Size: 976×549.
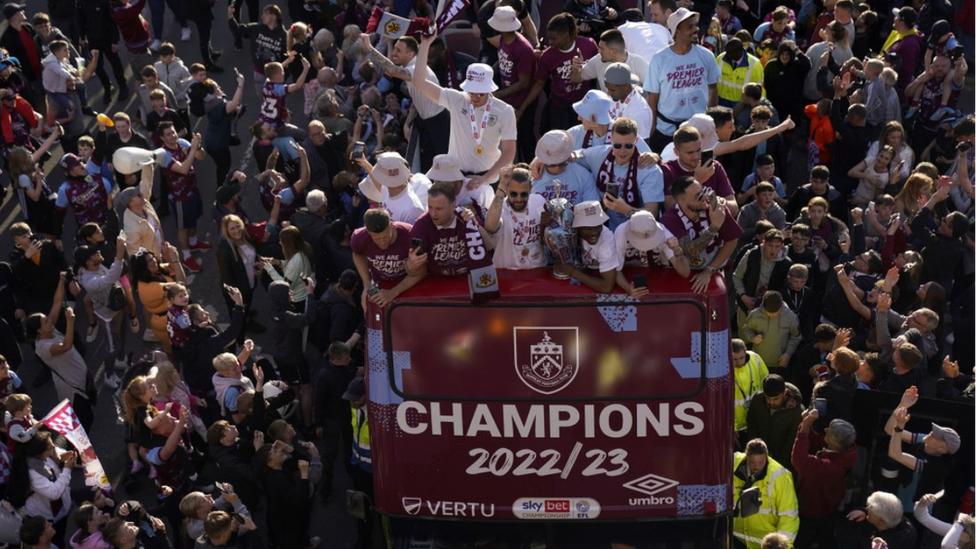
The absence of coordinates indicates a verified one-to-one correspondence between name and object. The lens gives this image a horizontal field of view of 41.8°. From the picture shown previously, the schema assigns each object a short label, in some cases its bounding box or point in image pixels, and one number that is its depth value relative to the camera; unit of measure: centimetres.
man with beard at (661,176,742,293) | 777
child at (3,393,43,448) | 966
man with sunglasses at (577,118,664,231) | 846
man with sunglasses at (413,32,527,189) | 990
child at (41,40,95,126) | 1485
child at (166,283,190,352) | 1106
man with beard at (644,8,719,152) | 1117
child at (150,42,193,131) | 1494
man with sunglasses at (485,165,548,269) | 795
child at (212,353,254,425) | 1044
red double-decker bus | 733
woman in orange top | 1167
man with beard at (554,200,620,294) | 747
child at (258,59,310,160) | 1373
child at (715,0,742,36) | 1562
